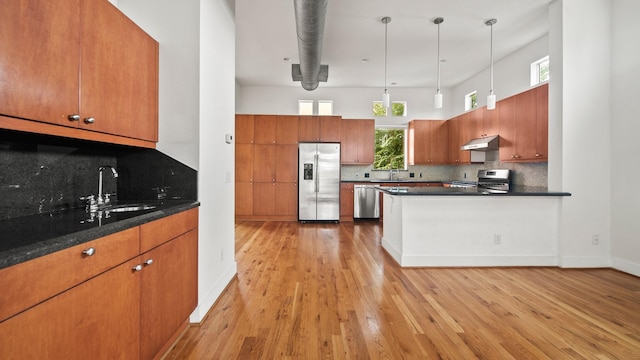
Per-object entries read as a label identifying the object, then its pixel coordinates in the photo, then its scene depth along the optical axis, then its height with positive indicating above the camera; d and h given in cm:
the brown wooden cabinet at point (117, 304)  88 -51
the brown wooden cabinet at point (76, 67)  112 +54
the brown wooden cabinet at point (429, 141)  692 +92
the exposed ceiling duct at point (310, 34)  282 +171
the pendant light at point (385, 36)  385 +224
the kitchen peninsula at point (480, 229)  356 -61
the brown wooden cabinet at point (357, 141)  694 +92
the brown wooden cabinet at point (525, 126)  387 +79
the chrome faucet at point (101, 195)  198 -12
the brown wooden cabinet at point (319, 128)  671 +118
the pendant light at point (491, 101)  375 +102
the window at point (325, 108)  735 +180
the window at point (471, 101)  642 +180
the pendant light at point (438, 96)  384 +110
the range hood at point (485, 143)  487 +63
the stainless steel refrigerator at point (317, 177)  652 +4
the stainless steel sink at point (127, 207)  191 -20
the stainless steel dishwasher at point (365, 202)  675 -54
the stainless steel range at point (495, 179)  496 +1
